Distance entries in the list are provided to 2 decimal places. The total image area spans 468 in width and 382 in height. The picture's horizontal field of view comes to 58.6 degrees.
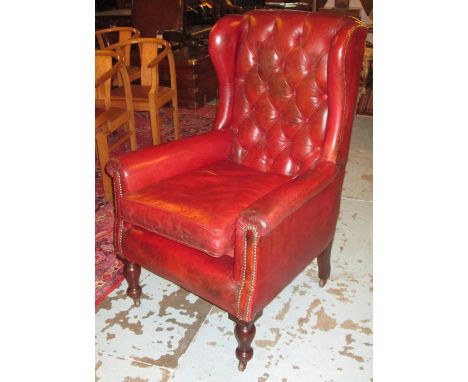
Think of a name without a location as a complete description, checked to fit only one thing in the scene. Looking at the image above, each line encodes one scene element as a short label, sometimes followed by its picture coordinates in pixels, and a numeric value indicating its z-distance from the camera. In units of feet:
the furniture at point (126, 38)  12.63
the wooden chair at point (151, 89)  10.80
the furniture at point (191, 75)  15.33
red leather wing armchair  4.74
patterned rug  6.86
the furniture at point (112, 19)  20.52
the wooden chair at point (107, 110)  8.95
